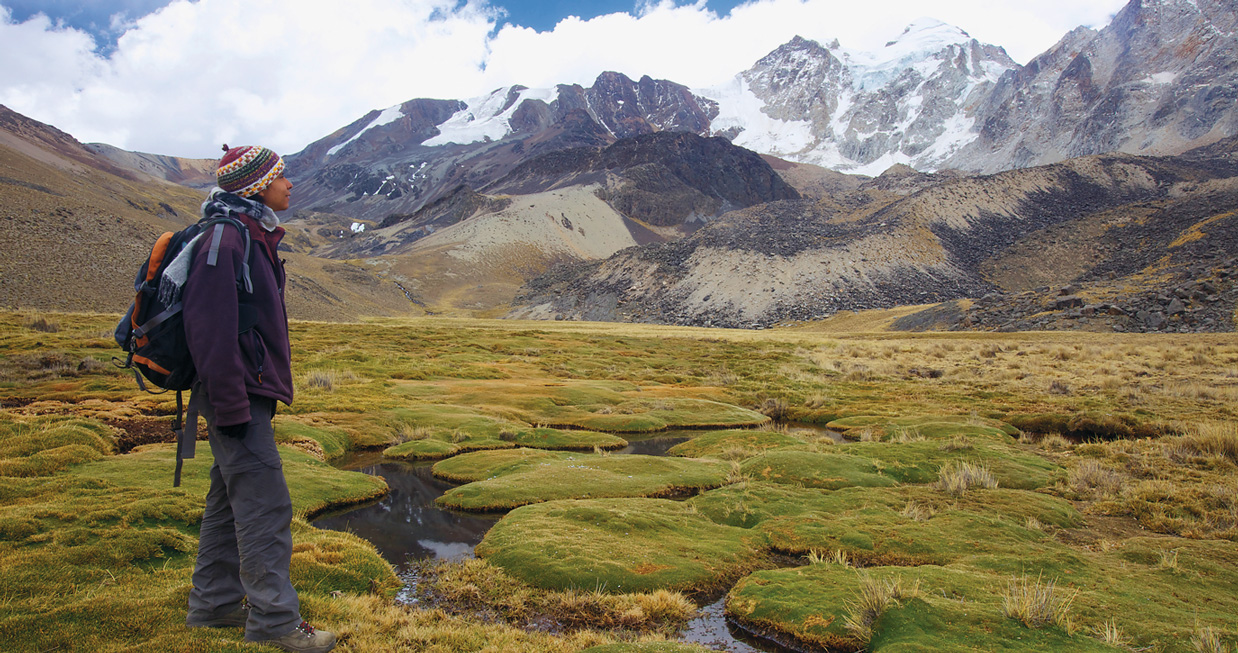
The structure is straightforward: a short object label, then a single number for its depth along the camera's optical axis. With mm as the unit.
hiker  5145
